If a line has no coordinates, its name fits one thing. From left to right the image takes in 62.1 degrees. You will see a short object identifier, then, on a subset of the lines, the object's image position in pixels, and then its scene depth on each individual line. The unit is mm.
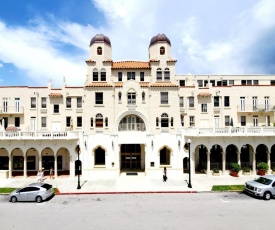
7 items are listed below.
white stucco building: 30234
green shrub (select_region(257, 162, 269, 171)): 29953
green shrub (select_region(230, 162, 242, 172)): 29484
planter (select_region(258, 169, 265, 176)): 29891
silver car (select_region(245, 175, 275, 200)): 19953
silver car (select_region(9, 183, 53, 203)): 19906
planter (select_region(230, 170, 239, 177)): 29453
